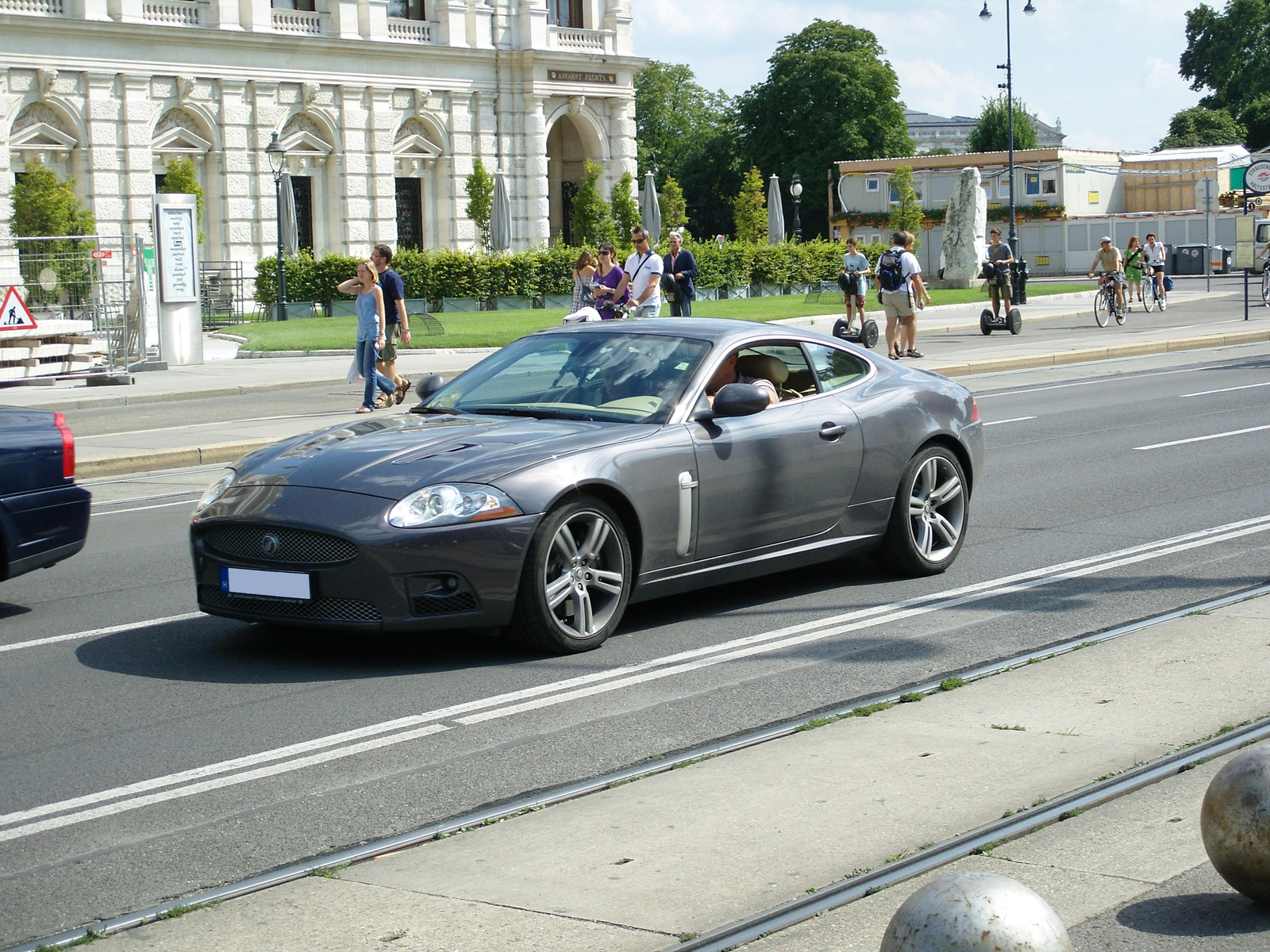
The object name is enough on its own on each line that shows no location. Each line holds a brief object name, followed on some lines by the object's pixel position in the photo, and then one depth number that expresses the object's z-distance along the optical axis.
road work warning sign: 23.73
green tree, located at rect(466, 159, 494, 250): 51.81
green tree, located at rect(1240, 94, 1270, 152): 107.00
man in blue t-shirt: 19.28
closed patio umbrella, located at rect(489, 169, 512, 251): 47.94
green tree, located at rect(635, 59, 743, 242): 103.38
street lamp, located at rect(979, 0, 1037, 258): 58.31
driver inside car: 7.83
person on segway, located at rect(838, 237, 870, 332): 28.83
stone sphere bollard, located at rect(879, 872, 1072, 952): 3.03
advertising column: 27.14
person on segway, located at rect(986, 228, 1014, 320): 31.25
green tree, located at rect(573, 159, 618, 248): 52.88
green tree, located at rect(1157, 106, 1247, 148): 110.25
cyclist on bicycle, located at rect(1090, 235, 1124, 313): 33.50
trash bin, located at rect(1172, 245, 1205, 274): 61.66
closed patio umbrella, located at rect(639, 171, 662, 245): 47.72
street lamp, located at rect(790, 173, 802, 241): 65.45
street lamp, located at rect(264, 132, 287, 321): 40.28
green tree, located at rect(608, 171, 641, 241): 54.41
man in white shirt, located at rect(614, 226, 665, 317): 19.86
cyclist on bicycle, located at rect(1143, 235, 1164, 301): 38.78
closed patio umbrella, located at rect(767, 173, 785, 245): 51.28
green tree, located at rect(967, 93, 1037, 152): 113.19
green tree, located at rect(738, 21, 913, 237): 90.75
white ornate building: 44.72
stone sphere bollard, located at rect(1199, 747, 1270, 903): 3.75
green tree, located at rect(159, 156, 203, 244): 44.47
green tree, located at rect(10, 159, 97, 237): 40.75
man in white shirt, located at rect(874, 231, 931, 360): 24.30
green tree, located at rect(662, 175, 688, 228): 55.62
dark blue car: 7.81
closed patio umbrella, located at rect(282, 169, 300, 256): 44.44
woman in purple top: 19.80
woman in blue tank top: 18.67
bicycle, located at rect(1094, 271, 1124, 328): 33.72
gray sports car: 6.52
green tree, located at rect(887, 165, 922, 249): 70.25
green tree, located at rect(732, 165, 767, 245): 56.97
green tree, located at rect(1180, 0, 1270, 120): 113.38
